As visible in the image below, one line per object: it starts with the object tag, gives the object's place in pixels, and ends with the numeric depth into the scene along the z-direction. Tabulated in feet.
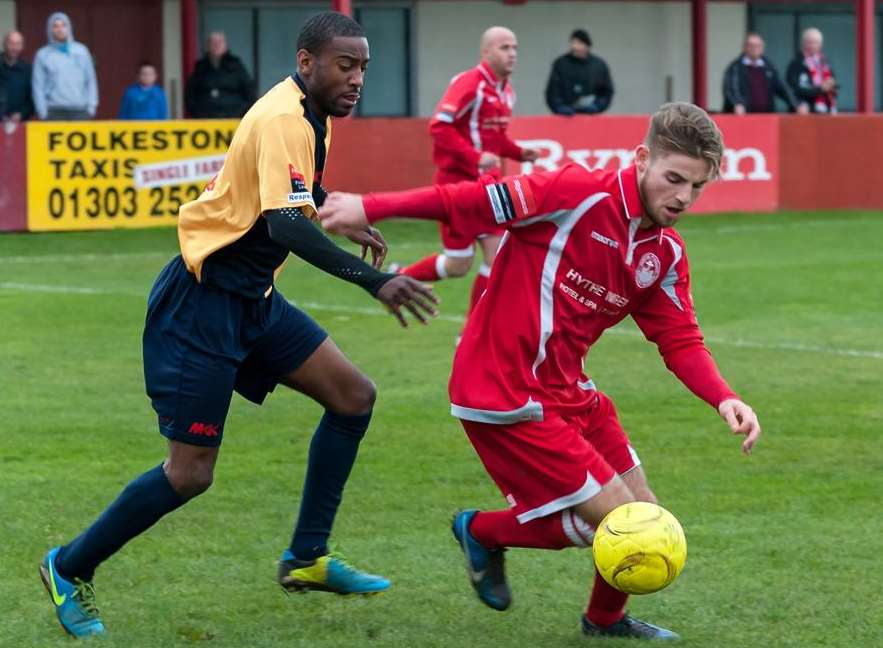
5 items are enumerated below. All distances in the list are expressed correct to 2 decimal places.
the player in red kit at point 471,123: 42.39
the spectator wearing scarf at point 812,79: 75.72
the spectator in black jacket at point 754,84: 74.90
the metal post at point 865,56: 82.74
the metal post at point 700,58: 90.33
